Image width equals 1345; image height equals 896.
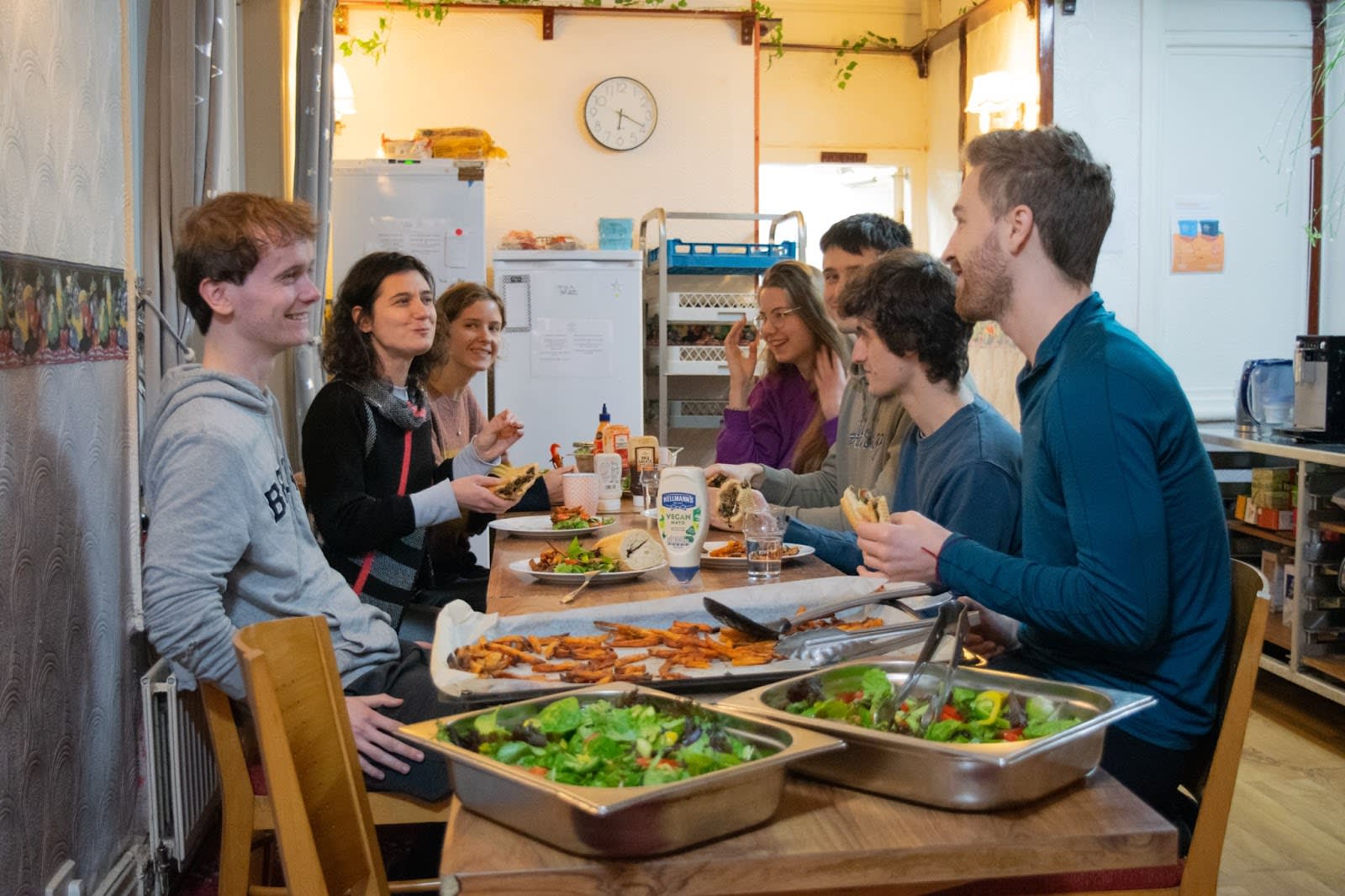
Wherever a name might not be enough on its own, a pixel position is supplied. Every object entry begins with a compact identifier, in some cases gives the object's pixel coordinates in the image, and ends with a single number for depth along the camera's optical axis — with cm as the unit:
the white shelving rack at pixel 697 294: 634
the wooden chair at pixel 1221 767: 125
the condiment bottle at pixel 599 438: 328
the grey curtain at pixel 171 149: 298
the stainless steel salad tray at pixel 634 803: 92
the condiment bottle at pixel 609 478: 305
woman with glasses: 351
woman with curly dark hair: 264
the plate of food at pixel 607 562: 212
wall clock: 688
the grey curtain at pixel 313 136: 464
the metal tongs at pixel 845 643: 146
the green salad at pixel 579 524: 268
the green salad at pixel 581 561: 216
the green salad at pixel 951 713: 110
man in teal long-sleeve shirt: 145
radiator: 242
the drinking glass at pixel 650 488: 285
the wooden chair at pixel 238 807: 181
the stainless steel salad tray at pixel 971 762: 101
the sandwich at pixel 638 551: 216
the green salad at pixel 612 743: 101
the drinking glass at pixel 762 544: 209
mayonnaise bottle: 213
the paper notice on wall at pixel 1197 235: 576
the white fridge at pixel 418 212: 569
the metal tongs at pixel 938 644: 116
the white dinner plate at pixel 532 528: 266
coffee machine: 409
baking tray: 135
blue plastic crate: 634
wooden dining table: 95
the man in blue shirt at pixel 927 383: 206
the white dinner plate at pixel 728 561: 223
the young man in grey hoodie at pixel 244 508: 178
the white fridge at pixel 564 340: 607
